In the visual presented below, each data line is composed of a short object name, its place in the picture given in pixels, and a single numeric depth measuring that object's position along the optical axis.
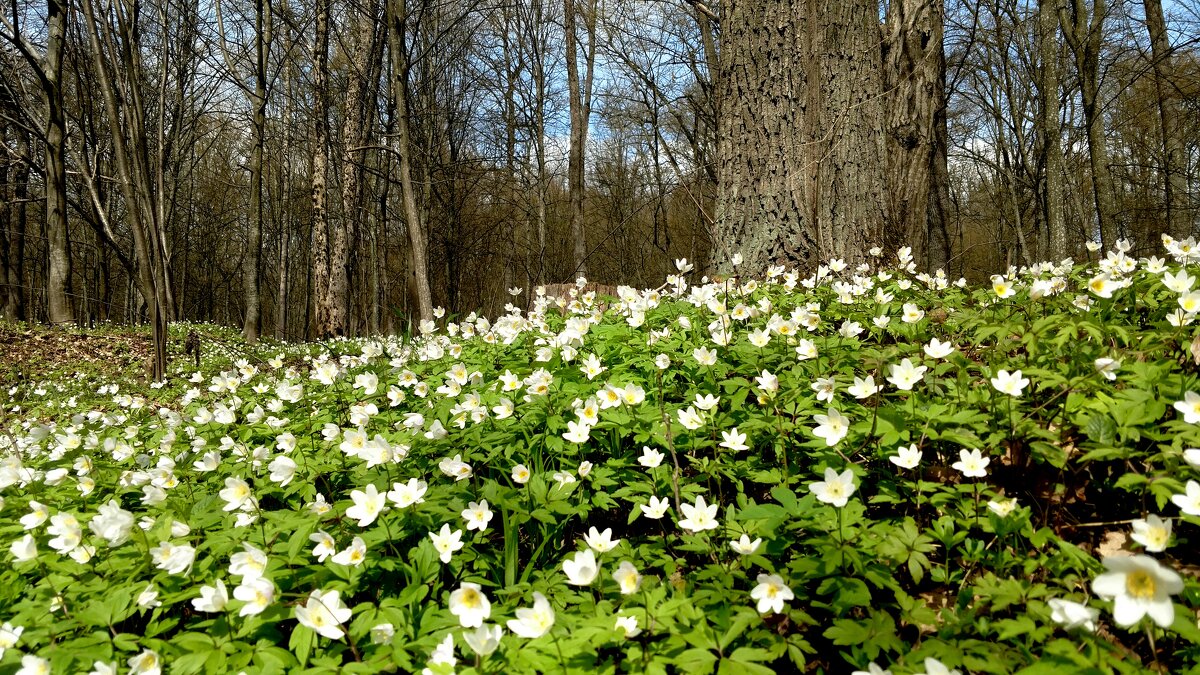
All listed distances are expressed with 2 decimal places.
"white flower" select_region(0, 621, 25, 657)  0.69
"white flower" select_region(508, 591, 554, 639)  0.64
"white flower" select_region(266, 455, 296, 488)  0.87
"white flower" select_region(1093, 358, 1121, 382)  0.76
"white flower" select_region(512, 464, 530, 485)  0.88
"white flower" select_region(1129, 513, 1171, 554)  0.57
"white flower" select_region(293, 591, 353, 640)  0.66
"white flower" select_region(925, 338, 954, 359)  0.87
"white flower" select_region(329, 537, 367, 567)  0.72
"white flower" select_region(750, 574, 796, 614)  0.65
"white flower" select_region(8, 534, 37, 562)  0.79
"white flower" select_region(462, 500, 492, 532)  0.79
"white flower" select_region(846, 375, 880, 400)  0.83
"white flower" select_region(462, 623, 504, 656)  0.61
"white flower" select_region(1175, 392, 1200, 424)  0.69
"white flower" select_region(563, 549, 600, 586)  0.67
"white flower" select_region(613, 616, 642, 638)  0.63
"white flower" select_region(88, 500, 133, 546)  0.78
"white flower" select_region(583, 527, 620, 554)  0.74
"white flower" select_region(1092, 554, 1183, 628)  0.50
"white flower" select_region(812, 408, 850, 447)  0.78
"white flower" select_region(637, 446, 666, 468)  0.85
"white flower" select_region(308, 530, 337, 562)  0.75
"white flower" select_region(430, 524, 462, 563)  0.75
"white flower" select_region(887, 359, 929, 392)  0.84
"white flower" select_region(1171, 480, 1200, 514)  0.62
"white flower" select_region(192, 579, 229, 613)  0.69
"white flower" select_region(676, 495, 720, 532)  0.73
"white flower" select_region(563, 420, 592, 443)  0.88
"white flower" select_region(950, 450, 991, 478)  0.73
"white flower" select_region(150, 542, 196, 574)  0.75
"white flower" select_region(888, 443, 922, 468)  0.74
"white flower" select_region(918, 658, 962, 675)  0.54
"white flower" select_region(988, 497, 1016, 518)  0.70
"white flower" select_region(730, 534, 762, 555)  0.72
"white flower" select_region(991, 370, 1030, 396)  0.77
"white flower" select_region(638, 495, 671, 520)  0.77
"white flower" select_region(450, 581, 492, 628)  0.66
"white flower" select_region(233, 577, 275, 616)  0.68
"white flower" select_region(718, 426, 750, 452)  0.86
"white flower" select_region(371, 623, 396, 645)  0.67
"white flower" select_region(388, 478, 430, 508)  0.78
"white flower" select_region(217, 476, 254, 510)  0.83
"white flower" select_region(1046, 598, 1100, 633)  0.54
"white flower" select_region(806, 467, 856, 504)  0.69
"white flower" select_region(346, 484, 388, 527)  0.77
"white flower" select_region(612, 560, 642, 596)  0.66
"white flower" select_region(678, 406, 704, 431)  0.88
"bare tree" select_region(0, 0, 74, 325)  6.18
